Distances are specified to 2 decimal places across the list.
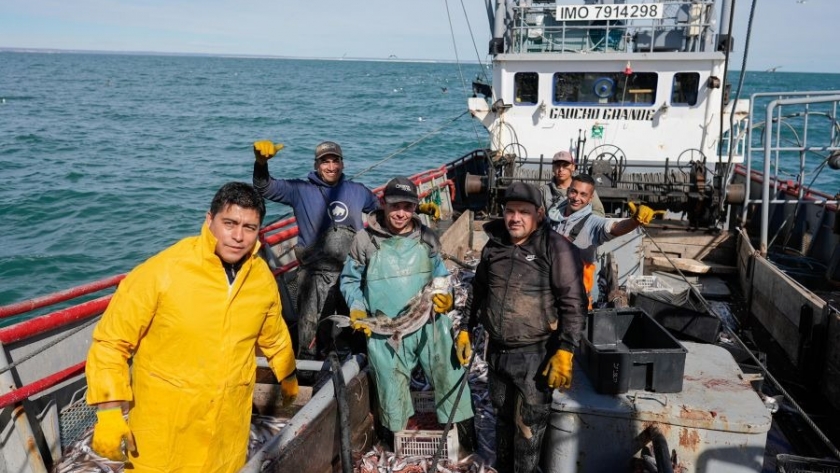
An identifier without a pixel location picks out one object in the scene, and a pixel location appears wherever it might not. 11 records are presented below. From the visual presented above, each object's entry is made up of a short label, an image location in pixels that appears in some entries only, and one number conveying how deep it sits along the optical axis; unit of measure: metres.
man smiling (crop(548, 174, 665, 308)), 4.48
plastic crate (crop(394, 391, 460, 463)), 4.05
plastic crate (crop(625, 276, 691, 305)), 6.81
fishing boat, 3.43
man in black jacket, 3.36
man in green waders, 3.84
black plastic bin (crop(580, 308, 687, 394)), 3.42
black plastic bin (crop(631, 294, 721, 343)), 5.56
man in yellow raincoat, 2.54
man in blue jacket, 5.04
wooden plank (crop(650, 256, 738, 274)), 8.98
